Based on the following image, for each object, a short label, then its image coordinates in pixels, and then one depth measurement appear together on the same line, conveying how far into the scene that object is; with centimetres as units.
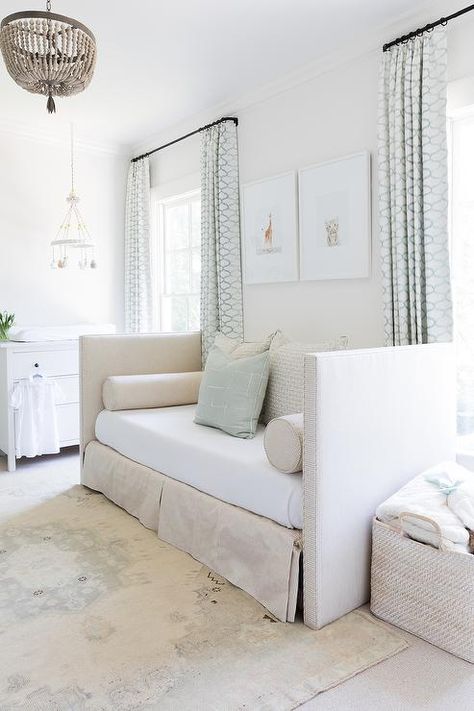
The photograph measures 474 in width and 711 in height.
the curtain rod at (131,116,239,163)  377
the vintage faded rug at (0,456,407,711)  151
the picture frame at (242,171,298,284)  340
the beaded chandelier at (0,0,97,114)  189
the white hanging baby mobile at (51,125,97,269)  450
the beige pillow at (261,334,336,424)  258
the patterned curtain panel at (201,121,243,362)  378
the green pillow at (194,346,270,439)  257
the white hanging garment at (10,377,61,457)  371
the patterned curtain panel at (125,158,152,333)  469
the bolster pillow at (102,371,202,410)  317
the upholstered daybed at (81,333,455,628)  181
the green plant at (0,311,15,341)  402
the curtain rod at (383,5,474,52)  249
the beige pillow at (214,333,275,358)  291
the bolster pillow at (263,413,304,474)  190
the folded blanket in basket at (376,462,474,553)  174
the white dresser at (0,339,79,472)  371
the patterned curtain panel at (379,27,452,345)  255
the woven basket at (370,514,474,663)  167
